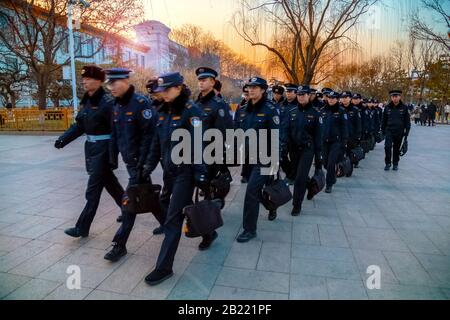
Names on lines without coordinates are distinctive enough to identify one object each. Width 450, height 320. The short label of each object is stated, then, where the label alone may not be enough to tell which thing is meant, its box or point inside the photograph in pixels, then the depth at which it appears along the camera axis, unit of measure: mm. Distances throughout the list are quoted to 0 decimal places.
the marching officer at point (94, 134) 4133
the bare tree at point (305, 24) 13805
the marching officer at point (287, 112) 5807
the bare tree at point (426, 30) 18953
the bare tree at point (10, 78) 25038
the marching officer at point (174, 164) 3303
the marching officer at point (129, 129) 3717
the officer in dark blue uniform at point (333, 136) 6699
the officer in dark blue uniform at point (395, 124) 8945
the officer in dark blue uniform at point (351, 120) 7891
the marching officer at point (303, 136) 5348
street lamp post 16359
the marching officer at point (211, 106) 4949
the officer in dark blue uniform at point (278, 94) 8284
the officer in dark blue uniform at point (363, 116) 9727
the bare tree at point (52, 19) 19766
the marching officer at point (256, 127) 4262
